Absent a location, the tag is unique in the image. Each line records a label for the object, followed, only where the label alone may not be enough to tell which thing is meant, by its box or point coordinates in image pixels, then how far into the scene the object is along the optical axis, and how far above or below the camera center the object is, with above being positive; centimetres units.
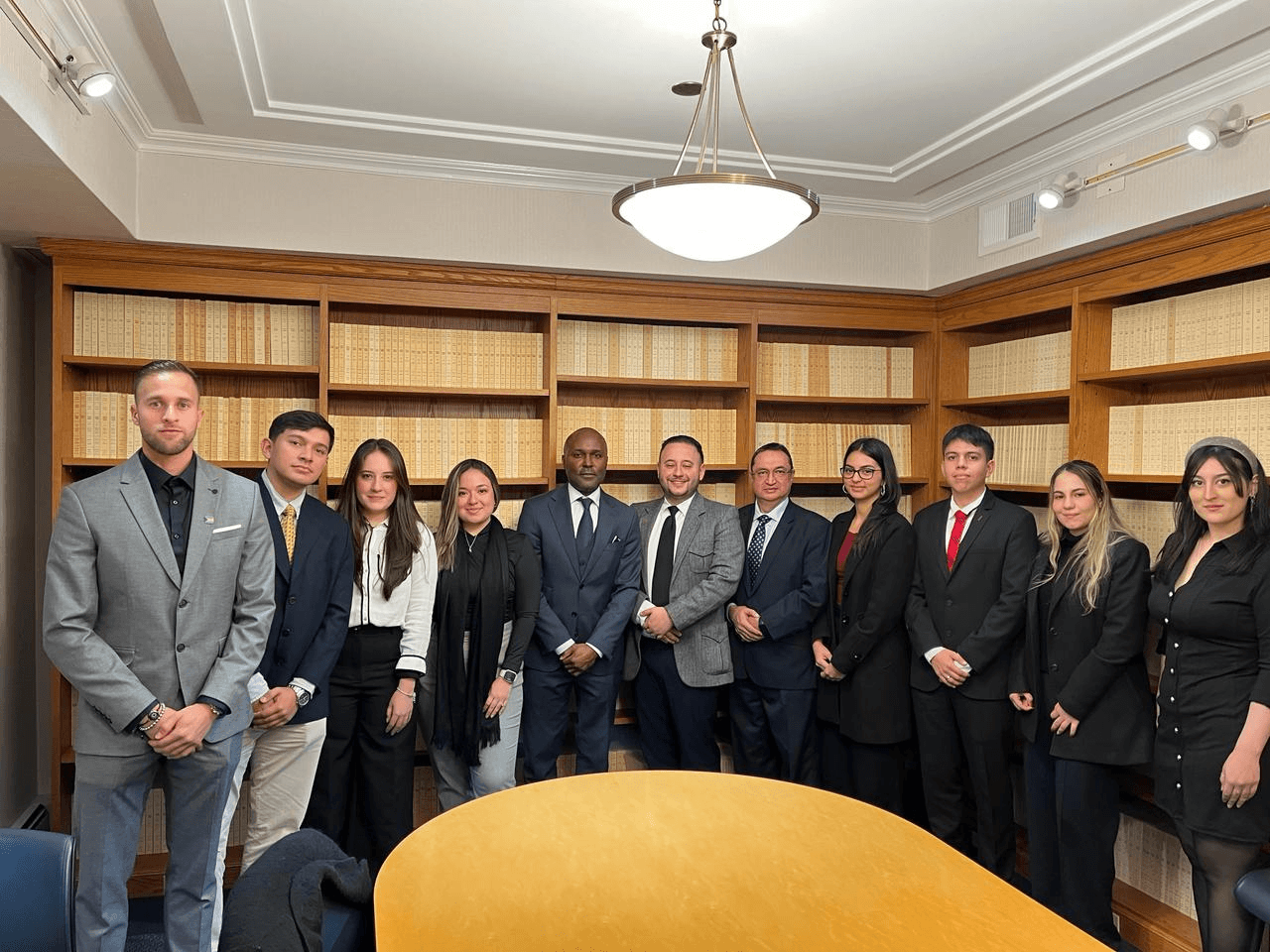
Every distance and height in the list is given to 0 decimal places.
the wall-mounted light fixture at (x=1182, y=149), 286 +108
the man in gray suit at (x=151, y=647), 244 -51
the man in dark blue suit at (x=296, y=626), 308 -55
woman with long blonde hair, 303 -75
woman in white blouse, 332 -73
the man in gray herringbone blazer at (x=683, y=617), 388 -63
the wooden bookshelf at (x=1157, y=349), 322 +46
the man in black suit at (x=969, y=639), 342 -63
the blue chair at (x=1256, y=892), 240 -112
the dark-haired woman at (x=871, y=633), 364 -66
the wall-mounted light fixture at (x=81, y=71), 253 +107
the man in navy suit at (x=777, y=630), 384 -68
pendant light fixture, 227 +66
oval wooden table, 161 -82
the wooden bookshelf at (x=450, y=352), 379 +50
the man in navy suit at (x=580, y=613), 377 -61
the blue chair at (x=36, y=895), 162 -77
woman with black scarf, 354 -66
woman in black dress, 260 -63
